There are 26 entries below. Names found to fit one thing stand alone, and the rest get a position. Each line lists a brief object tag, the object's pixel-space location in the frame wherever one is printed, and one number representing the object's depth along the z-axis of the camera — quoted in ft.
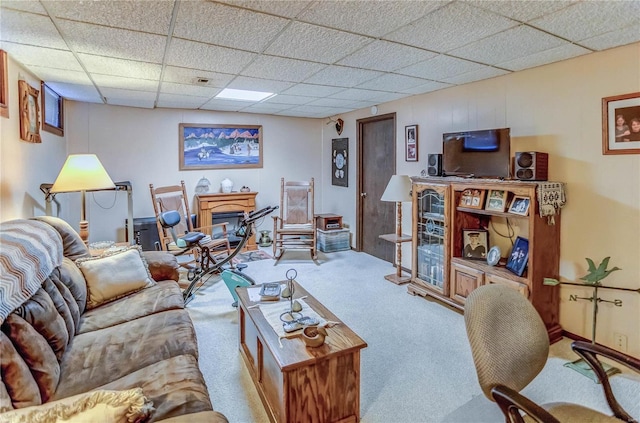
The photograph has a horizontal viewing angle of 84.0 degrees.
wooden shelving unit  9.13
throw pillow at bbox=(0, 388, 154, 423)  3.44
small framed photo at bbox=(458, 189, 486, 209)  10.67
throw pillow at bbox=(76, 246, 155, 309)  8.39
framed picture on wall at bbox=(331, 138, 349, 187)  19.44
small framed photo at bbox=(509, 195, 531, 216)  9.26
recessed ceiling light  13.96
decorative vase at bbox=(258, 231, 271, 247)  20.29
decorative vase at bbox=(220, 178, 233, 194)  18.97
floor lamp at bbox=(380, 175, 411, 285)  13.61
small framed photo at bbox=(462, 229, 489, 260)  11.30
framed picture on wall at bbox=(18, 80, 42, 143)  9.58
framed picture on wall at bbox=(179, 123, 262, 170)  18.33
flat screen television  10.25
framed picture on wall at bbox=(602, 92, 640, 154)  8.04
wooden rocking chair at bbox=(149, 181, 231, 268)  14.79
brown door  16.42
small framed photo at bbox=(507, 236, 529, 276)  9.52
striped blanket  5.08
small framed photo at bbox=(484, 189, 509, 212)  10.01
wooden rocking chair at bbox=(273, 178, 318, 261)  17.60
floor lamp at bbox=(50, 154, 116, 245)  10.16
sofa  4.29
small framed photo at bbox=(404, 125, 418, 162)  14.47
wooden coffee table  5.88
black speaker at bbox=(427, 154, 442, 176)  12.54
